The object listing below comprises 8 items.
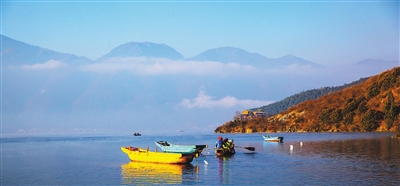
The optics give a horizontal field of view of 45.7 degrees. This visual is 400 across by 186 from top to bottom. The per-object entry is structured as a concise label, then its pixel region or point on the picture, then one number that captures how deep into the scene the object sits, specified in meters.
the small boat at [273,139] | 107.81
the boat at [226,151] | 66.69
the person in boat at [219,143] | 67.63
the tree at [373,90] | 160.38
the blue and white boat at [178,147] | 67.56
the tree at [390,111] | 130.88
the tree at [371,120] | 145.00
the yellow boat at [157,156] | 54.91
